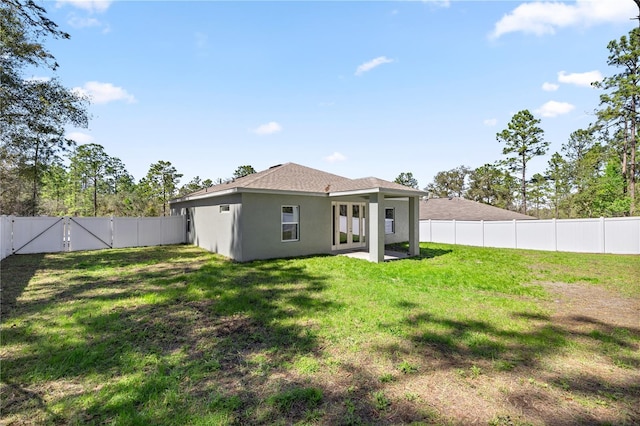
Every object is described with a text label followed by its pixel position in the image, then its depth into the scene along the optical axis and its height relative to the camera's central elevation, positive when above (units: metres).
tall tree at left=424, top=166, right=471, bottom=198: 43.32 +5.31
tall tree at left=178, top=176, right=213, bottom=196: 37.14 +4.75
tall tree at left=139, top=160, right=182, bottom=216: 33.56 +4.55
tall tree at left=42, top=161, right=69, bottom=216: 32.08 +3.81
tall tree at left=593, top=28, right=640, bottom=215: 18.16 +7.92
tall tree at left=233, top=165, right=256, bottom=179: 46.50 +8.00
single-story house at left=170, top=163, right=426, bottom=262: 10.23 +0.06
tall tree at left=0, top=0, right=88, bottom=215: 9.50 +4.93
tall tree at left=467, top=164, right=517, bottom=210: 27.86 +3.35
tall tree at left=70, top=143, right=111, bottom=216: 31.23 +5.77
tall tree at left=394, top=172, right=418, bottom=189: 57.22 +7.73
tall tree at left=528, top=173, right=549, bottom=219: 27.00 +2.66
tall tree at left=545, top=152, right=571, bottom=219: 27.08 +3.44
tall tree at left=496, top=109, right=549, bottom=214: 24.22 +6.52
